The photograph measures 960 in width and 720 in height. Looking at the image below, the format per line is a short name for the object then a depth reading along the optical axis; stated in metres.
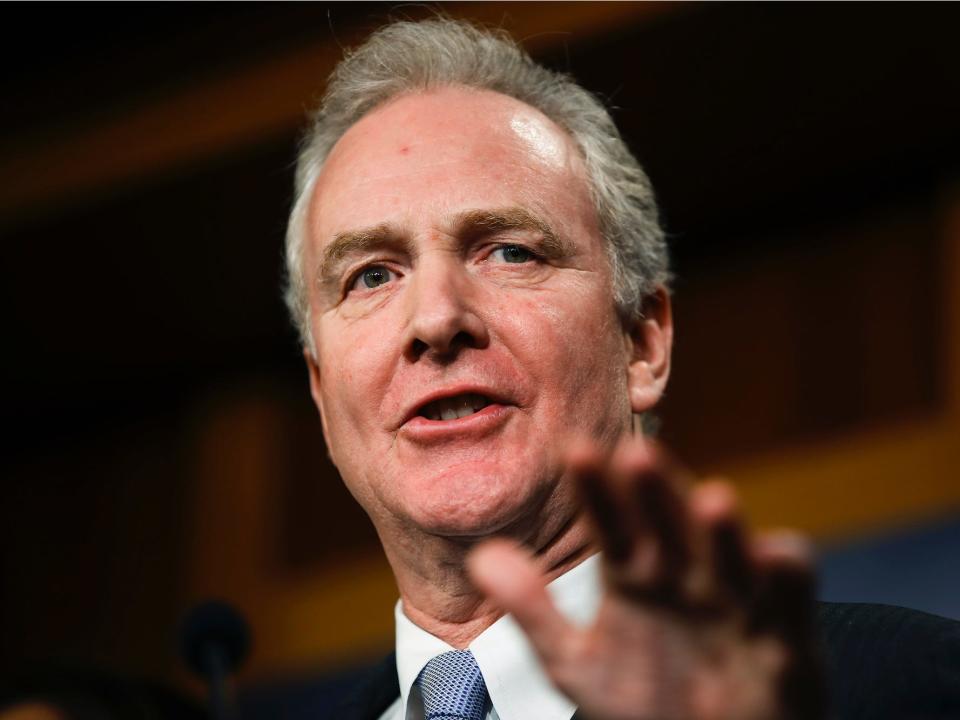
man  2.01
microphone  2.31
